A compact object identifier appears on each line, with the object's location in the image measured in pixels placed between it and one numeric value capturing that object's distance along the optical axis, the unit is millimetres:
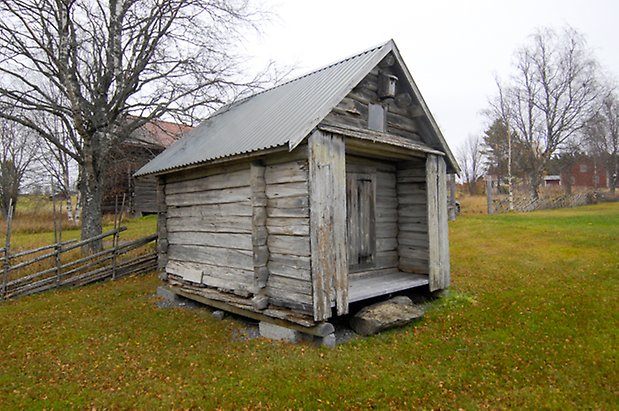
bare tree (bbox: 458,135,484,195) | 64375
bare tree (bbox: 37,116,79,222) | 24406
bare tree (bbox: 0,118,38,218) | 26722
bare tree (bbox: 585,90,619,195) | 40938
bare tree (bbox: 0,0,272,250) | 11898
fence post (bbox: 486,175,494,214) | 28064
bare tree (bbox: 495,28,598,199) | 34031
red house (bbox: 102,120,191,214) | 25391
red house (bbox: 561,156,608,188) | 47219
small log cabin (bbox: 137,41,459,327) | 6129
